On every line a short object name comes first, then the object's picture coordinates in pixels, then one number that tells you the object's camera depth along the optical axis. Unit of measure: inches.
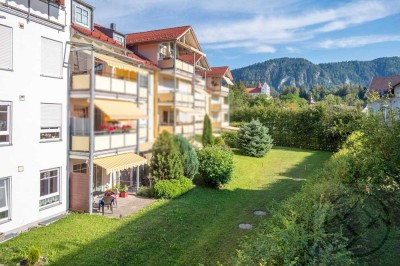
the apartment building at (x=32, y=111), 546.9
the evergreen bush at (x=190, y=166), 808.9
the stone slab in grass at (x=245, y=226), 601.3
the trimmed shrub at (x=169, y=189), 769.6
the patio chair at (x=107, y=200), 673.0
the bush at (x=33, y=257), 447.2
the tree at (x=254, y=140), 1256.8
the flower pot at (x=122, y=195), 789.9
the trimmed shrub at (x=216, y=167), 858.1
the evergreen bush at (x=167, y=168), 736.1
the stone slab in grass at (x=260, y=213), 681.6
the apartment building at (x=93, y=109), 596.9
